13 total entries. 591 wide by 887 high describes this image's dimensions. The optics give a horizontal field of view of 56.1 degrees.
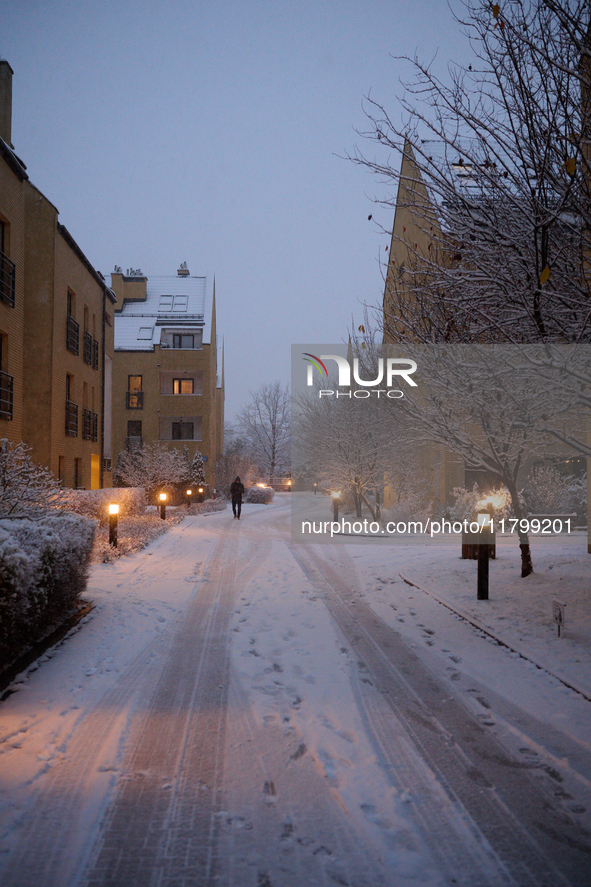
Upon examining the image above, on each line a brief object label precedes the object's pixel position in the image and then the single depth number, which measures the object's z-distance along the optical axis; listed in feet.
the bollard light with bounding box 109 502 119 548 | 36.93
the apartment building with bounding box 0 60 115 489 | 46.11
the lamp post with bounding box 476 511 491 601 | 25.84
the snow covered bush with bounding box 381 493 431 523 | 63.85
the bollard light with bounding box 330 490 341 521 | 68.50
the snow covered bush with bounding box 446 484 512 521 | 57.11
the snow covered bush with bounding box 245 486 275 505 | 117.60
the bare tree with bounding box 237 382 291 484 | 187.93
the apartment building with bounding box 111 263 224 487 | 119.03
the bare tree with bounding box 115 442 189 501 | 92.34
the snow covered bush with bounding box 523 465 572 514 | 57.88
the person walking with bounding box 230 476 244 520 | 74.90
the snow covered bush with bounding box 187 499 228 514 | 85.95
